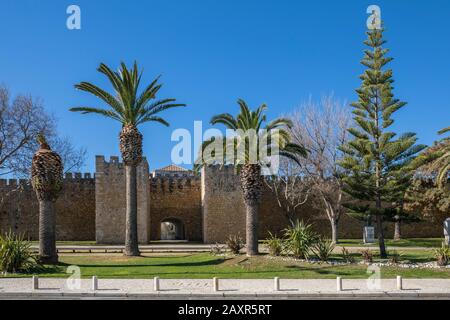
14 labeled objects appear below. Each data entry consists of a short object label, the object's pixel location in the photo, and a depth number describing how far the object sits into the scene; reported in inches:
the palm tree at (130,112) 663.1
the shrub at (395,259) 570.7
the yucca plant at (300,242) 585.6
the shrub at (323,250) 568.1
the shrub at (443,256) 540.1
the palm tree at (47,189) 565.6
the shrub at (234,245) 661.3
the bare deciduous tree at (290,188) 1066.7
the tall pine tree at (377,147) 661.3
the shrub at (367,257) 567.5
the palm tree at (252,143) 645.3
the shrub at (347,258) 568.6
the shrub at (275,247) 617.3
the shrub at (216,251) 683.6
